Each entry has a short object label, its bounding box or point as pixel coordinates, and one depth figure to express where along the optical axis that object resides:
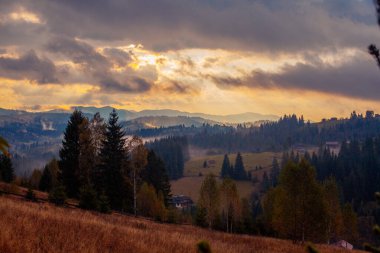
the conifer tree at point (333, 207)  66.38
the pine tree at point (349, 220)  74.68
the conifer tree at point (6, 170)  70.25
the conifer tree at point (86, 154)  54.00
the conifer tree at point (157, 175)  82.21
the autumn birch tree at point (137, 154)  53.81
